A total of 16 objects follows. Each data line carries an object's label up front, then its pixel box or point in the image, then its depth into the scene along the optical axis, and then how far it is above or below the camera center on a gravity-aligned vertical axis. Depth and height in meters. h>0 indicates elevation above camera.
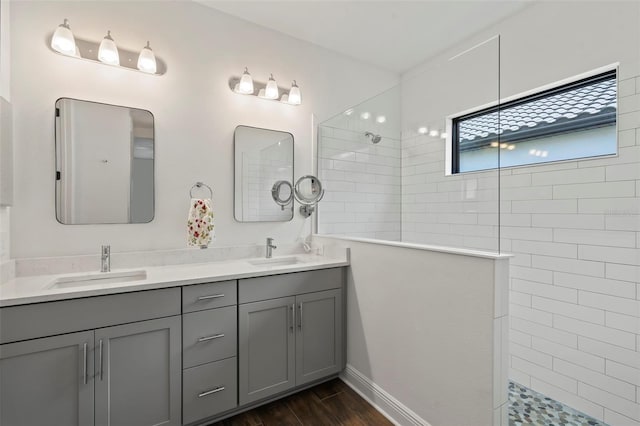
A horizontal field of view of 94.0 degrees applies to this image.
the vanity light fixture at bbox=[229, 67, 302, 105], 2.21 +0.95
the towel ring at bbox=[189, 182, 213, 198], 2.08 +0.18
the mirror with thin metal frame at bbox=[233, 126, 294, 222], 2.27 +0.29
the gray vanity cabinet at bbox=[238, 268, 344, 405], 1.76 -0.77
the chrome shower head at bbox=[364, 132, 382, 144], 2.55 +0.64
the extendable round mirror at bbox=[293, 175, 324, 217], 2.52 +0.16
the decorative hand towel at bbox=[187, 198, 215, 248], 1.98 -0.09
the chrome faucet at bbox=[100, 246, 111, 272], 1.76 -0.29
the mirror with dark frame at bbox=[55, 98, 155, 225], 1.73 +0.29
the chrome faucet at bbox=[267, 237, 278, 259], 2.29 -0.27
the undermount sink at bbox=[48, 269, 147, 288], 1.65 -0.39
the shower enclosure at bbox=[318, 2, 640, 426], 1.66 +0.19
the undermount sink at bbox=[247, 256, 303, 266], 2.25 -0.38
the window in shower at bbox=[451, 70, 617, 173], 1.74 +0.54
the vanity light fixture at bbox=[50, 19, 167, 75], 1.65 +0.95
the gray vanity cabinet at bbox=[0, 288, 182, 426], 1.26 -0.69
